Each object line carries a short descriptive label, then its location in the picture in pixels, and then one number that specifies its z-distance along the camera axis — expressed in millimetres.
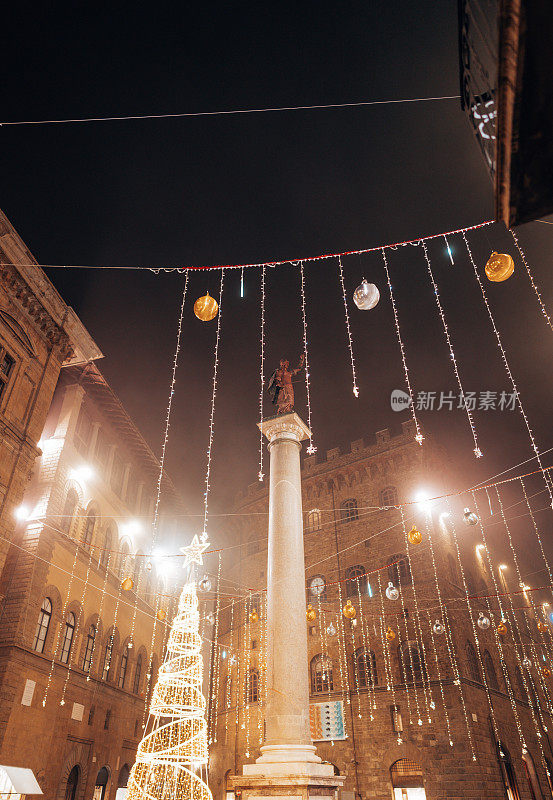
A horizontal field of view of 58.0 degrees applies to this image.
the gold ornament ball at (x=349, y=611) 15654
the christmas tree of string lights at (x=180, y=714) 10383
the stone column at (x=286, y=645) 7740
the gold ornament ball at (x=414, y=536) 12711
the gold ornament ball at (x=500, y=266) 6211
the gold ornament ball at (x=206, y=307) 8189
